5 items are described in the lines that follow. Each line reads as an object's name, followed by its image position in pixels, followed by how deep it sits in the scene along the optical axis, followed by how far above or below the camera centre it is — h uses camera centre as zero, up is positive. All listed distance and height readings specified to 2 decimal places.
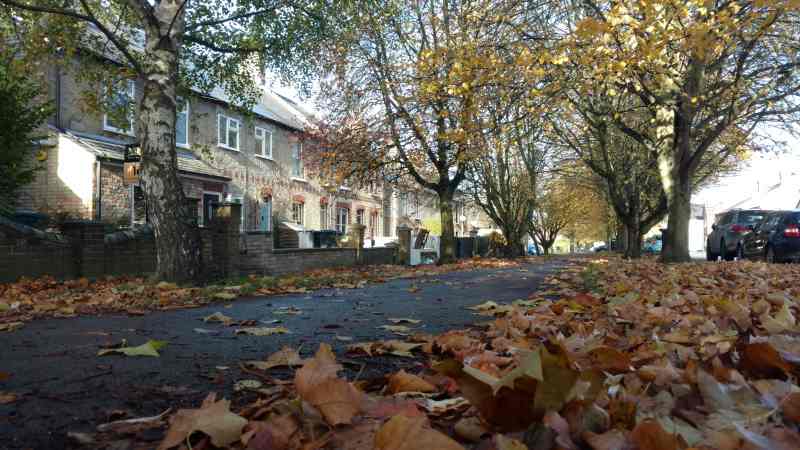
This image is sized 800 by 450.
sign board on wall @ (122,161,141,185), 13.59 +1.70
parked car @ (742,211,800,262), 13.23 +0.04
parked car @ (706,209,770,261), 16.22 +0.24
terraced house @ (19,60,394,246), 15.35 +2.53
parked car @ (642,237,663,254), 52.48 -0.58
